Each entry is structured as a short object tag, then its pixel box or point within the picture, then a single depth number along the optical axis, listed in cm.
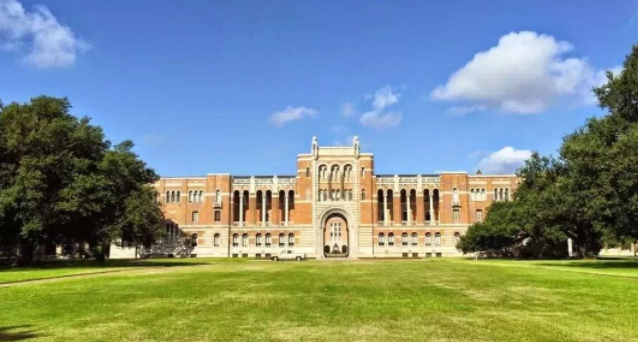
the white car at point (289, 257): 7675
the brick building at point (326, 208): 9719
